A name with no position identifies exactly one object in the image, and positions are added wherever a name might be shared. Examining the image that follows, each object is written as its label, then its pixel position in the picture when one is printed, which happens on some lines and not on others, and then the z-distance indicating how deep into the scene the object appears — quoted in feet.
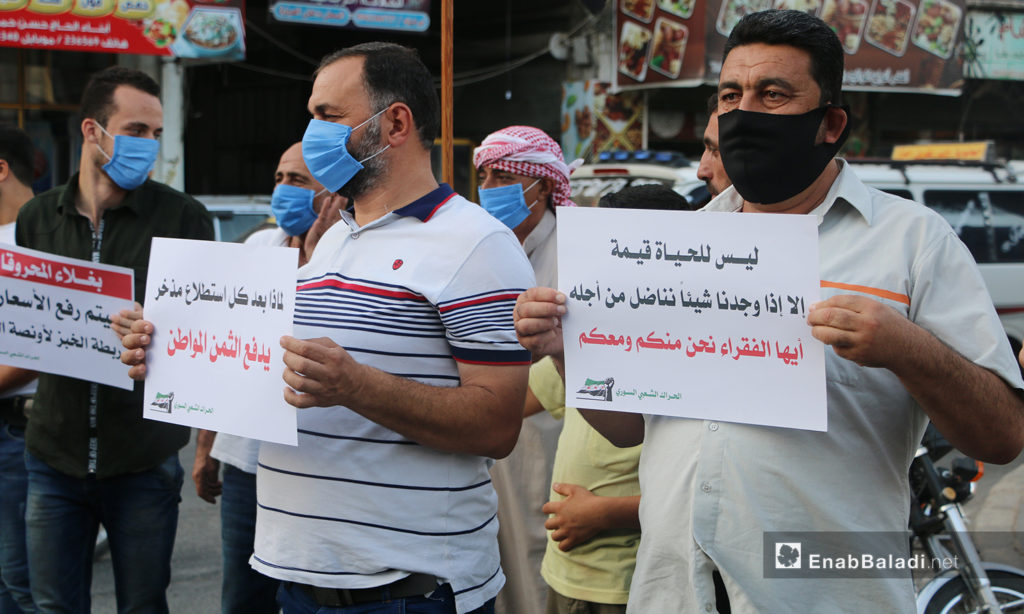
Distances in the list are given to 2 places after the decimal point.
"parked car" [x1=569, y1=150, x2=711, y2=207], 23.53
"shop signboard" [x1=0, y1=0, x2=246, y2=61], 34.09
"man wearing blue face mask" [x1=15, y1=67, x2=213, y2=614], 9.94
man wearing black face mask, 5.42
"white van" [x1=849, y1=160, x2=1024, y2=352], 26.61
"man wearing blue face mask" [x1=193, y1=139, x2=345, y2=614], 10.89
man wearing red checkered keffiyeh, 10.16
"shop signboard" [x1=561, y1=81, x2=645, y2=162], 46.24
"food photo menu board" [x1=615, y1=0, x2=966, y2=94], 43.45
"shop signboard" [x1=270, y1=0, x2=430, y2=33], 38.42
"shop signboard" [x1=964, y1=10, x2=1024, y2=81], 49.32
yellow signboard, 29.07
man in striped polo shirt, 6.64
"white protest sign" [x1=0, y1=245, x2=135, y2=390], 9.59
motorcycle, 11.31
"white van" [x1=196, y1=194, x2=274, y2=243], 28.78
